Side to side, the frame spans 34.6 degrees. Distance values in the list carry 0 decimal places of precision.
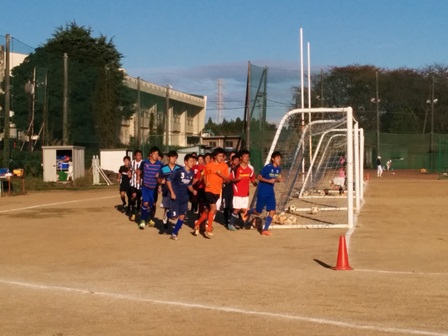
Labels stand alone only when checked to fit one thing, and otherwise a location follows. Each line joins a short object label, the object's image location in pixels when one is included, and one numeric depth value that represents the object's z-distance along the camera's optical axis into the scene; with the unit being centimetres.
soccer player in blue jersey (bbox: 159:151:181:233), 1521
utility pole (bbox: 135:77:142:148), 4938
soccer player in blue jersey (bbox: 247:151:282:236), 1555
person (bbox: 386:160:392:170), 6237
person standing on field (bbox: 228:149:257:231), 1633
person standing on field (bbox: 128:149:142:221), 1802
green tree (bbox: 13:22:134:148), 4266
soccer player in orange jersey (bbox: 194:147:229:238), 1503
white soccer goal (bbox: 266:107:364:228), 1720
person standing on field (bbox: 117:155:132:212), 1922
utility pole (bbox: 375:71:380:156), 6264
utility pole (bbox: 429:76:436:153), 6247
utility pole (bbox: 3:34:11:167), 3328
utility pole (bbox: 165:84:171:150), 5153
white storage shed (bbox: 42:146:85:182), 3738
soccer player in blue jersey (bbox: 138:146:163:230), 1641
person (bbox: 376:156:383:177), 5194
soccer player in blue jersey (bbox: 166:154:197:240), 1466
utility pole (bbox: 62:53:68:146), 3941
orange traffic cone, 1058
